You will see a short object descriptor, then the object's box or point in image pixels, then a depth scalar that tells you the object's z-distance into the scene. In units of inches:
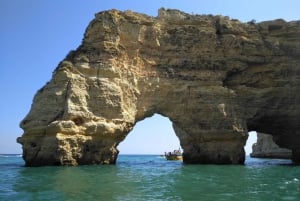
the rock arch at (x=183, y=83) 1241.4
